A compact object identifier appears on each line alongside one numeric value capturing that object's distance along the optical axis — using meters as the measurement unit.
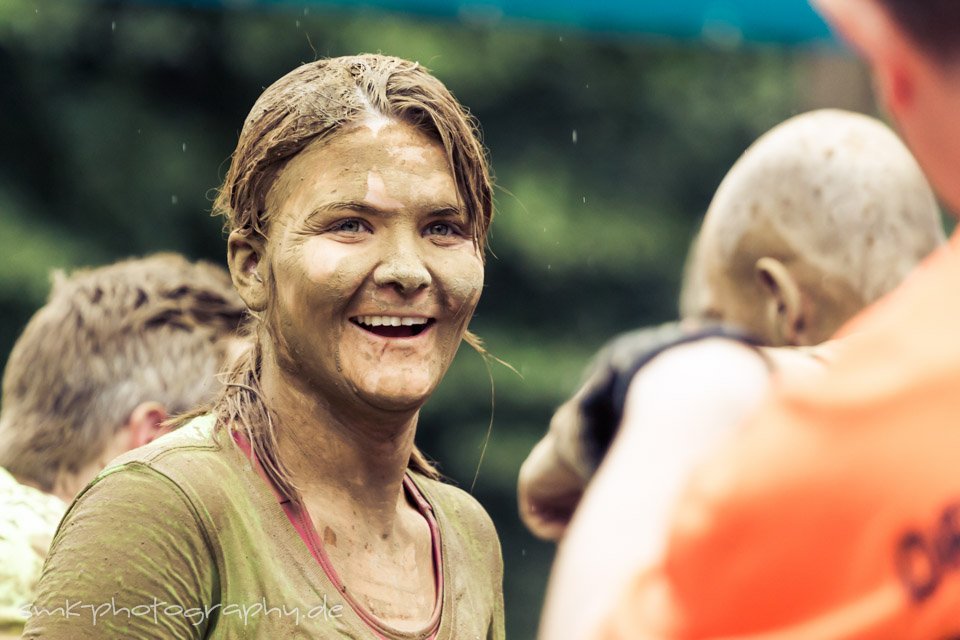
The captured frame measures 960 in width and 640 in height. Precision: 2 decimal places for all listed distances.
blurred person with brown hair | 7.58
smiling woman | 4.79
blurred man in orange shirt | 2.48
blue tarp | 10.58
